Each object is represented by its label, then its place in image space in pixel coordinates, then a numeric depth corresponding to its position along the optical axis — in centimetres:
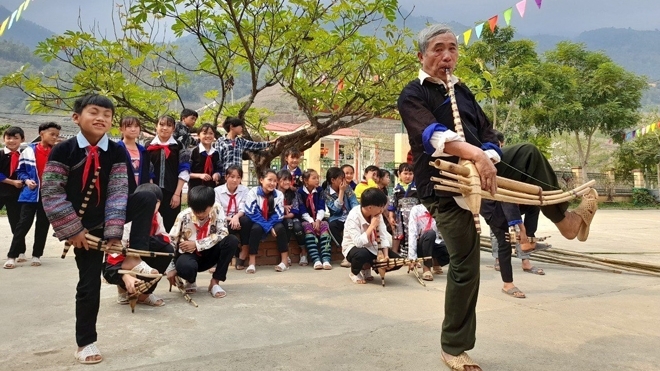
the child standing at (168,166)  564
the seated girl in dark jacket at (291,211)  639
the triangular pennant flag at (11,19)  627
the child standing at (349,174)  689
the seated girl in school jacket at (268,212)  604
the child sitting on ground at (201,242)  454
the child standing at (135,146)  501
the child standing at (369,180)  698
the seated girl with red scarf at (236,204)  598
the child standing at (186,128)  636
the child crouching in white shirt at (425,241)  564
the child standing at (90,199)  282
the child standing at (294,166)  677
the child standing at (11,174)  611
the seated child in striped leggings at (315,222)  633
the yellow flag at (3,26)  608
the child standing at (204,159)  614
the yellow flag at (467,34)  971
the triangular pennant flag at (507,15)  957
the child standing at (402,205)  629
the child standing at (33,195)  592
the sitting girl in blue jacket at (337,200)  652
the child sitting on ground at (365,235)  518
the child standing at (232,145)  641
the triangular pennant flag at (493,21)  1012
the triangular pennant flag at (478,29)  1002
